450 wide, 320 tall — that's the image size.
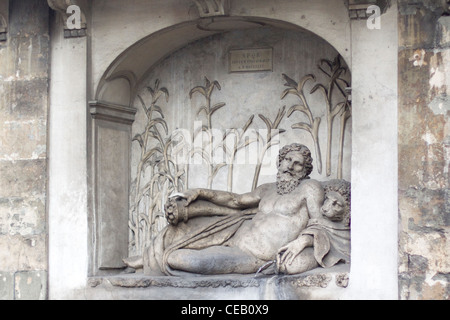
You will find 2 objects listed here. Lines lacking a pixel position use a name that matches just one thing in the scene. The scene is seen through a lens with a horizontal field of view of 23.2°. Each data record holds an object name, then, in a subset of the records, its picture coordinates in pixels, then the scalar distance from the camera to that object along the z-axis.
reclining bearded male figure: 9.16
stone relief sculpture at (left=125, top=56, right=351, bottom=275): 9.07
